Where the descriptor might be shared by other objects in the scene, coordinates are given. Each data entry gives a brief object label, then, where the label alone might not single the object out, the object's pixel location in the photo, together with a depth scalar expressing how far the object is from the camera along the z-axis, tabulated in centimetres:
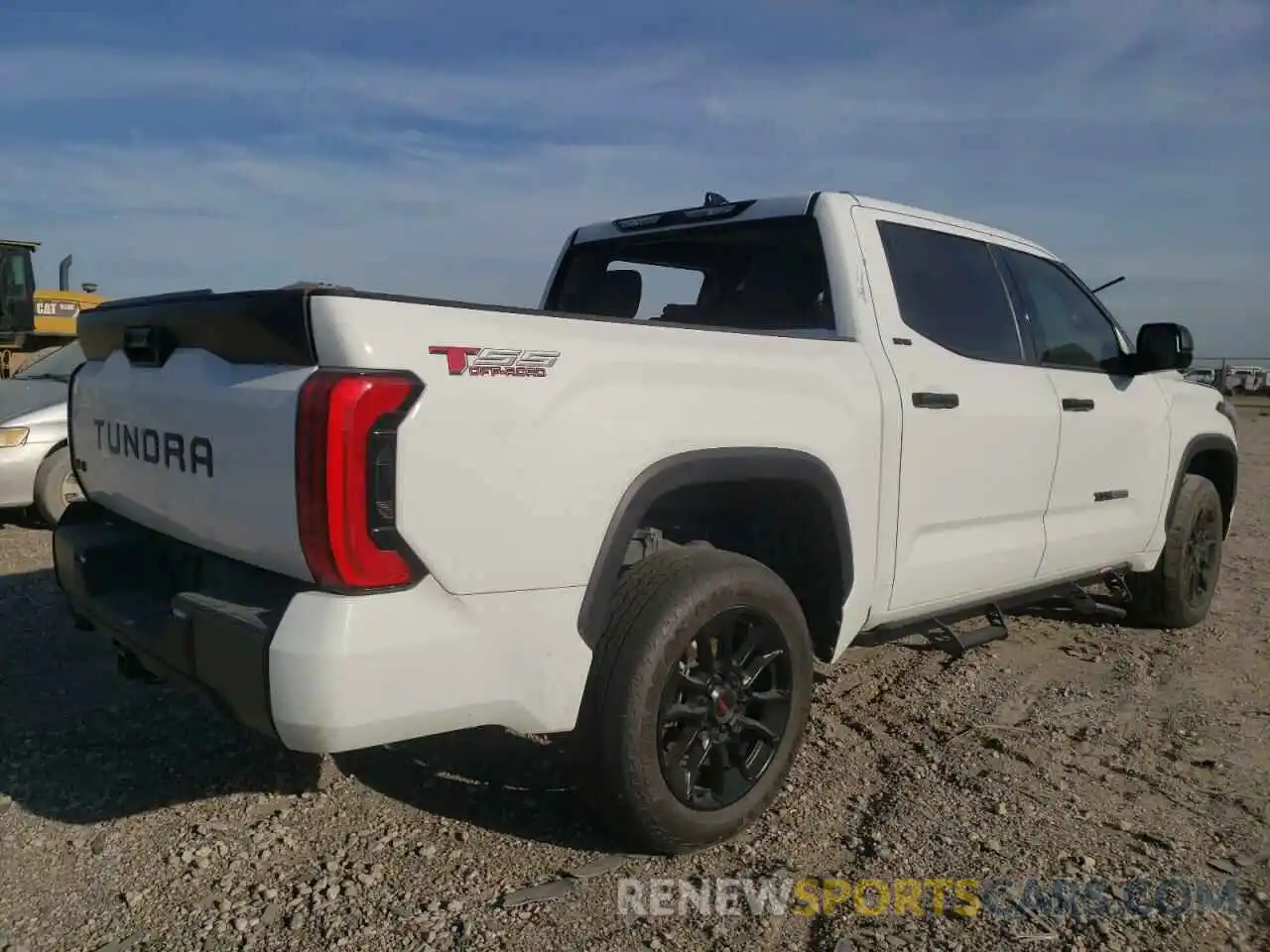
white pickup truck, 227
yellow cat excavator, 1391
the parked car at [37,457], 725
